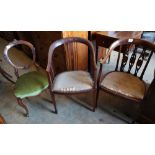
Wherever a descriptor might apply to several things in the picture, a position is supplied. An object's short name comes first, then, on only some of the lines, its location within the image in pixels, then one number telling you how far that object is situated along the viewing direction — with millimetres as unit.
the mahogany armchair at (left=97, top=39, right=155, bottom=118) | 1412
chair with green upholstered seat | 1542
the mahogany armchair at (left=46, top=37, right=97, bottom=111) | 1465
